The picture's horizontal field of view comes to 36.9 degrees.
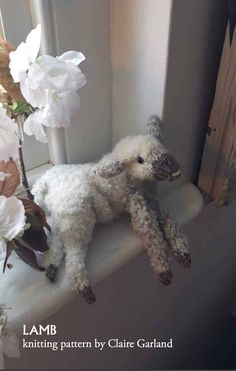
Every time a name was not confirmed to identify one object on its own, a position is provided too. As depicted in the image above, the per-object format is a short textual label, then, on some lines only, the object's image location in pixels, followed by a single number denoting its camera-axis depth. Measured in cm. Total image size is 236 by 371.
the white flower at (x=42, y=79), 36
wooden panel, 55
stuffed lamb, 49
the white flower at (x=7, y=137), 36
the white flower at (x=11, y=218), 39
